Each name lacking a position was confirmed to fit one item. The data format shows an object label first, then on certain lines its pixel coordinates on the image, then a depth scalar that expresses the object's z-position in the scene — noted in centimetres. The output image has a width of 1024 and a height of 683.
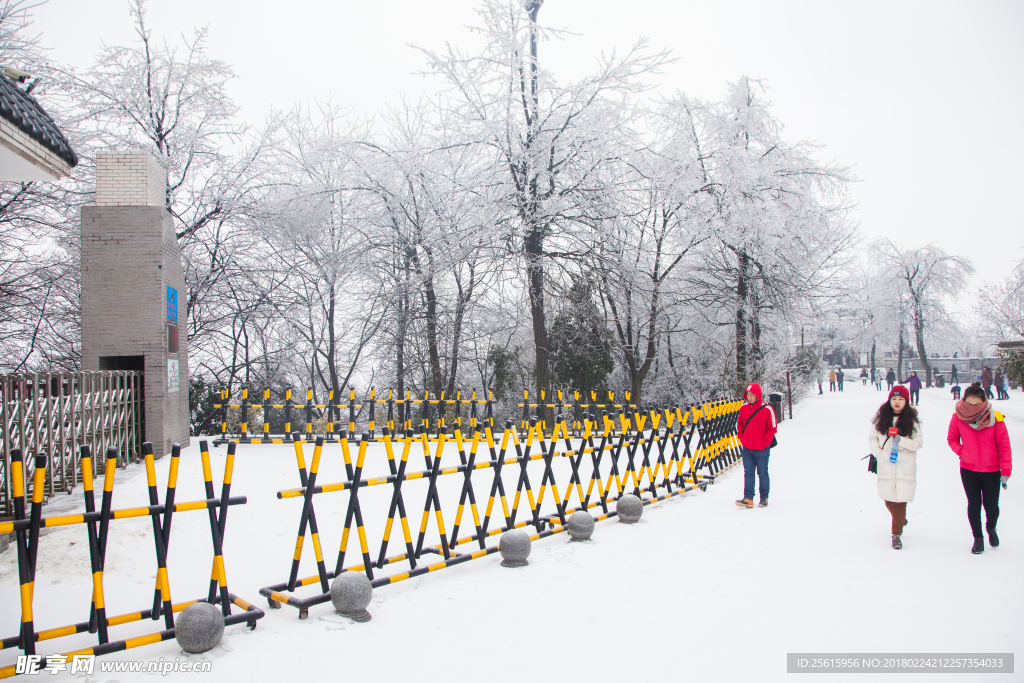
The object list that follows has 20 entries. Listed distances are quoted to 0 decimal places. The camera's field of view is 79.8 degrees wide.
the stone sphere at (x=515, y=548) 551
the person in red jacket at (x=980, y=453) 561
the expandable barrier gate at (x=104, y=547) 329
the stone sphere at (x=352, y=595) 429
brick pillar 1142
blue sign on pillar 1209
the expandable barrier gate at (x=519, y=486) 455
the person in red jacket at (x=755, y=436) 785
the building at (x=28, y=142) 497
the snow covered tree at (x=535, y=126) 1370
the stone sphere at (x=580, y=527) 636
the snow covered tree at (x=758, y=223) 1731
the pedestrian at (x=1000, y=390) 2598
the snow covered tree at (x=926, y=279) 4231
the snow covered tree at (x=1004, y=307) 2892
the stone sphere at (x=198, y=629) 370
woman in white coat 599
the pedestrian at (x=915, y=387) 2491
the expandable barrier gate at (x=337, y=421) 1341
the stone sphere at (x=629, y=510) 714
